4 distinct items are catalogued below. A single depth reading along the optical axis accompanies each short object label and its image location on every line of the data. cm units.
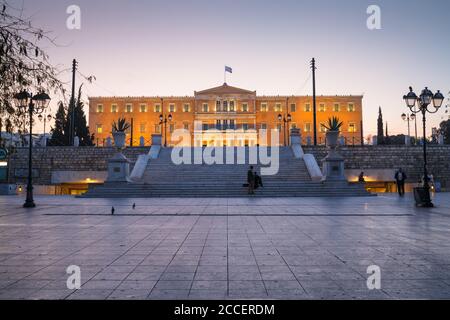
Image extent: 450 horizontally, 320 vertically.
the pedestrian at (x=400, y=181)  2285
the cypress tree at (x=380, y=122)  7090
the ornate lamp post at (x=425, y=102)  1505
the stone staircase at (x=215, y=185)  2161
